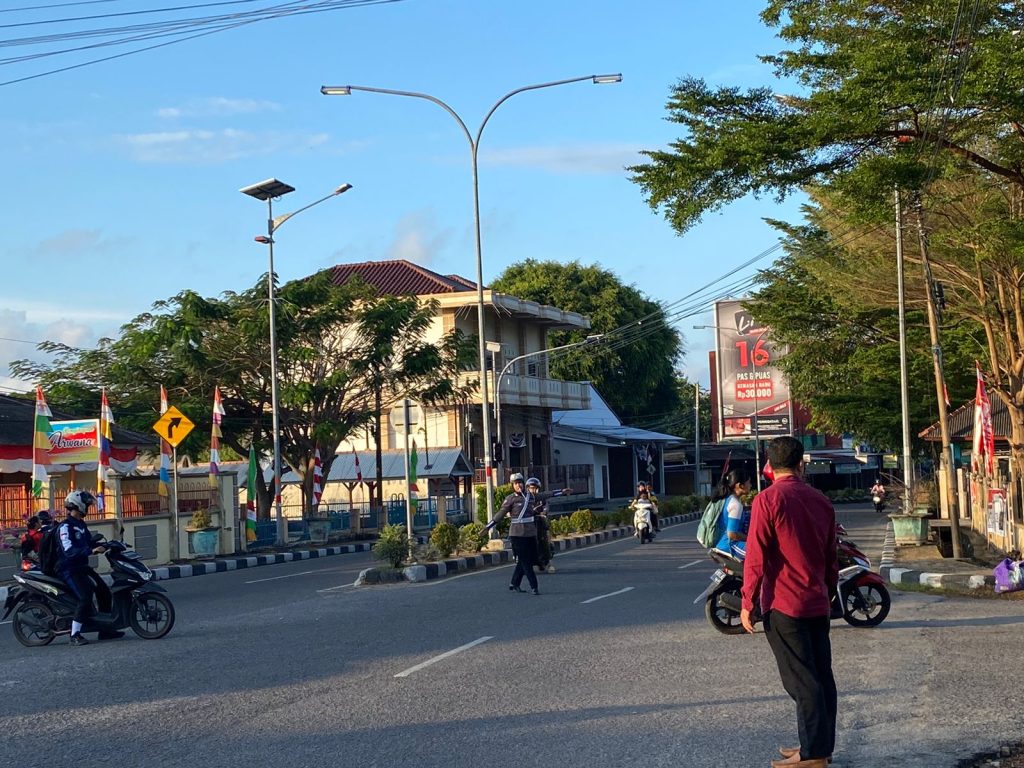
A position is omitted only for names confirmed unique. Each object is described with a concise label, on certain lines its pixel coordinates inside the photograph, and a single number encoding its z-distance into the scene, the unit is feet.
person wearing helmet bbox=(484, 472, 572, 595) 55.26
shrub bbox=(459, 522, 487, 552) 81.30
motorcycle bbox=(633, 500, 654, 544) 99.86
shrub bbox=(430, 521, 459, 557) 75.66
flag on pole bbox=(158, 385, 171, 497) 91.86
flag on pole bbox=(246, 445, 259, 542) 120.32
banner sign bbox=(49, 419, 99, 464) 83.87
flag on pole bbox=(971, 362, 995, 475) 70.90
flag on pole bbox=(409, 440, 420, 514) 100.40
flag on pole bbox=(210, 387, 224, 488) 98.99
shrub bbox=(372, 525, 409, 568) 67.21
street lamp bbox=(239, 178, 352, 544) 106.83
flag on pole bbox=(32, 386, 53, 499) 76.69
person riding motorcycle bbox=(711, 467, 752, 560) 40.63
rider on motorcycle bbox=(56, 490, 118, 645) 41.55
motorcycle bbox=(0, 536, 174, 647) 41.96
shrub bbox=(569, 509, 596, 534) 111.66
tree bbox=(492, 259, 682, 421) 224.33
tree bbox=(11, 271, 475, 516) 122.83
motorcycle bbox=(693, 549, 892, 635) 39.91
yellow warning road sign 87.71
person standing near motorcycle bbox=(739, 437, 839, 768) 20.21
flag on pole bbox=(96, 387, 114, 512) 82.89
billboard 165.99
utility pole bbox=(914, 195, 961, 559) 83.51
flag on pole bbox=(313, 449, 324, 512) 121.29
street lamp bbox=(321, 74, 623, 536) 90.48
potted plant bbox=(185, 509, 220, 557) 94.89
